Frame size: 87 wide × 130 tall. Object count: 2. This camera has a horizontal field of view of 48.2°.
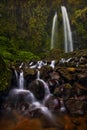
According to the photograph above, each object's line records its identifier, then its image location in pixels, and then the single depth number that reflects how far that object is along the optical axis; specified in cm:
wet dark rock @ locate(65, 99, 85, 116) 460
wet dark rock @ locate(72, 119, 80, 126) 411
